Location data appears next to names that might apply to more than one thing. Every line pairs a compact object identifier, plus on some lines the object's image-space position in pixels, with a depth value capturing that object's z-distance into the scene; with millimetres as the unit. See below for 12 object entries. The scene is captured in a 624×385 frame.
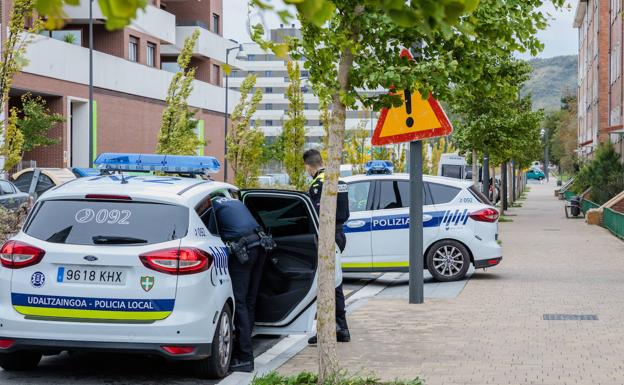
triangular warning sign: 11562
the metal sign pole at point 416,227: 12484
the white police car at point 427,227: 14945
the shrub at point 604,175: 35906
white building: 150750
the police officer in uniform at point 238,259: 8180
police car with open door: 7258
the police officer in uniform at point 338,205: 9664
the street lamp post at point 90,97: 38312
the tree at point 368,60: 7312
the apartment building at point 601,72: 44594
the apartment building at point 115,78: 41625
